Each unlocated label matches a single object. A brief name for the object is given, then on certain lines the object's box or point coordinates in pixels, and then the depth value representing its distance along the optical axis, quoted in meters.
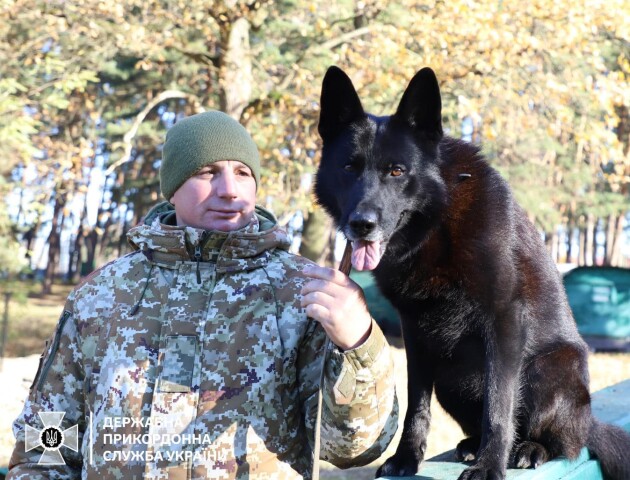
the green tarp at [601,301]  13.30
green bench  2.77
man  1.83
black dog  2.84
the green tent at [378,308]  12.59
